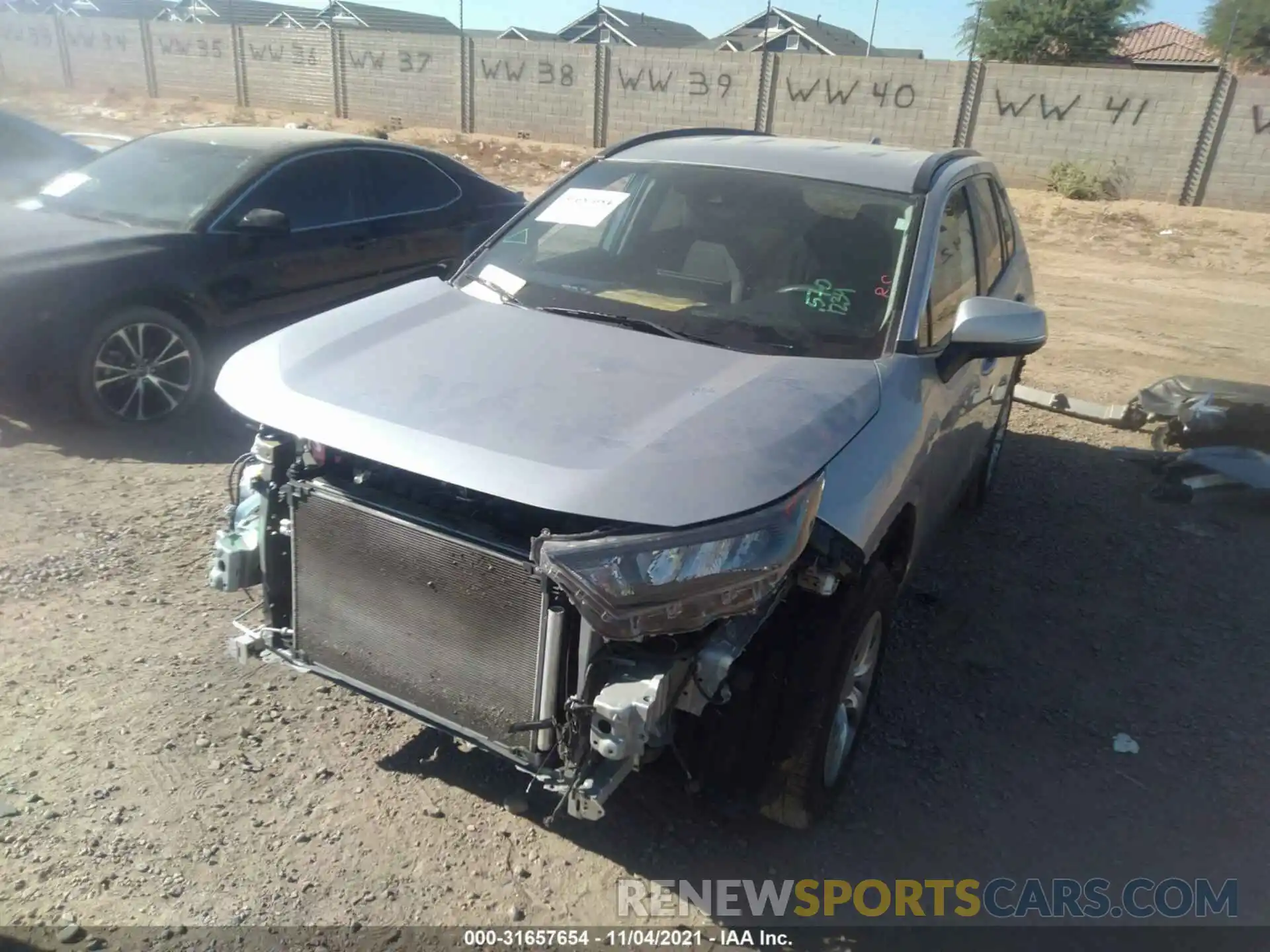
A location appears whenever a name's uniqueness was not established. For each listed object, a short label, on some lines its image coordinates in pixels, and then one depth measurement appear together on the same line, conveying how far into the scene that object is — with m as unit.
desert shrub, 19.16
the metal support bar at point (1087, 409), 6.80
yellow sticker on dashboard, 3.35
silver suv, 2.27
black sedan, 5.06
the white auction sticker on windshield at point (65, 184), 6.12
